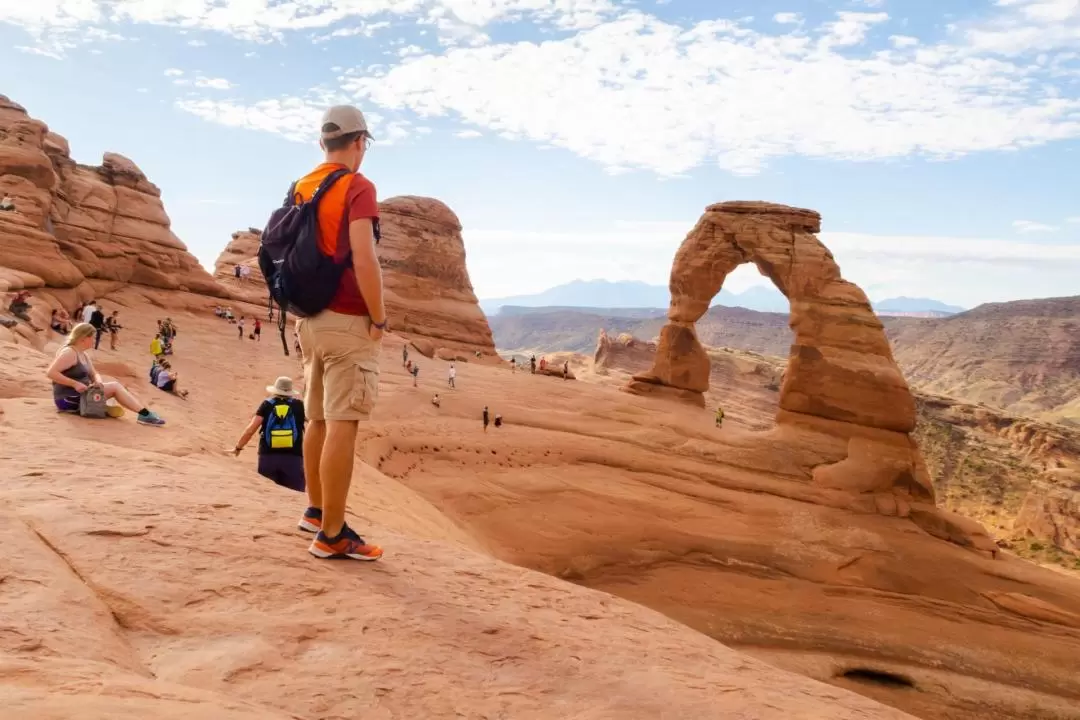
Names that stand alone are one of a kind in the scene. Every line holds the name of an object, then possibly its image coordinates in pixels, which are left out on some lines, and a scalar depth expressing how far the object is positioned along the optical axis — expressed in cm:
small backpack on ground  660
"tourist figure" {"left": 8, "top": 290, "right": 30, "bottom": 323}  1530
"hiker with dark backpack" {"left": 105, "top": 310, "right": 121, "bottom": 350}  1883
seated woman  655
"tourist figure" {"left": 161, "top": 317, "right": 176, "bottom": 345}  2162
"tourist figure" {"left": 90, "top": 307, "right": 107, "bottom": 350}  1687
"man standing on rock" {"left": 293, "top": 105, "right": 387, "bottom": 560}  350
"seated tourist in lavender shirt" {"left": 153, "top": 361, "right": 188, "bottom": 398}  1234
